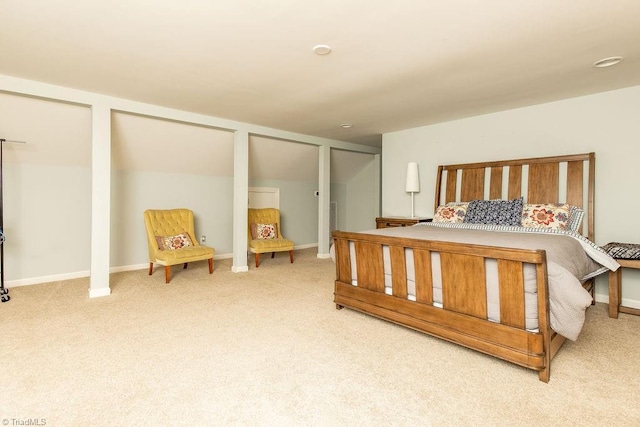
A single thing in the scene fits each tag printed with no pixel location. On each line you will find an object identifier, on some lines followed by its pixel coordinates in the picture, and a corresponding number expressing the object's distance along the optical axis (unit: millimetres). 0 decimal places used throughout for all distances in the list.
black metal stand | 3275
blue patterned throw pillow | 3400
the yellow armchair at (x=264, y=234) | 5043
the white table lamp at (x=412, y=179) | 4785
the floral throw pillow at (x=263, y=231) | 5418
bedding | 1898
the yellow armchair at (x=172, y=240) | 4109
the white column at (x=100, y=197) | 3525
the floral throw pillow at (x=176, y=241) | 4402
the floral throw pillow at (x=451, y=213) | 3892
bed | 1912
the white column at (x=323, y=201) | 5867
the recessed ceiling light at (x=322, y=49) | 2432
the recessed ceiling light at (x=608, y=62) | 2617
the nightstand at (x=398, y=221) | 4504
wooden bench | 2764
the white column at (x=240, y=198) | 4746
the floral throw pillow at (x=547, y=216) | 3164
